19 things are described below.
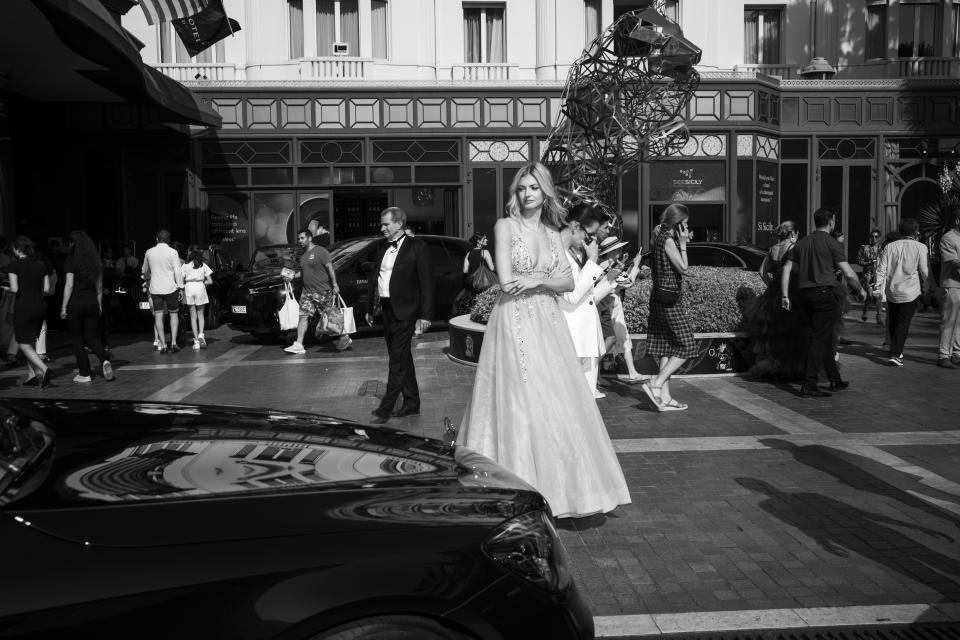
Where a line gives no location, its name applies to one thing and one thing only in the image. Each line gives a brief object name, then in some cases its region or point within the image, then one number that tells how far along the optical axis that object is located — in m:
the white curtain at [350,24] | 21.47
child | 14.20
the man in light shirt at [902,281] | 11.28
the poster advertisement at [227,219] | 21.17
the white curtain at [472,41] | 21.94
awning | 12.24
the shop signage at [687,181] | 21.84
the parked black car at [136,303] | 16.73
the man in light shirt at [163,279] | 13.57
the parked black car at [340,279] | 14.21
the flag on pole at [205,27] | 16.45
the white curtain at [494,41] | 21.95
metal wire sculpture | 11.19
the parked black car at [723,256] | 15.29
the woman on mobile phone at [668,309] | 8.22
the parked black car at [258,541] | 2.13
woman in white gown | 5.05
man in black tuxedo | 8.32
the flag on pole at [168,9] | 15.03
